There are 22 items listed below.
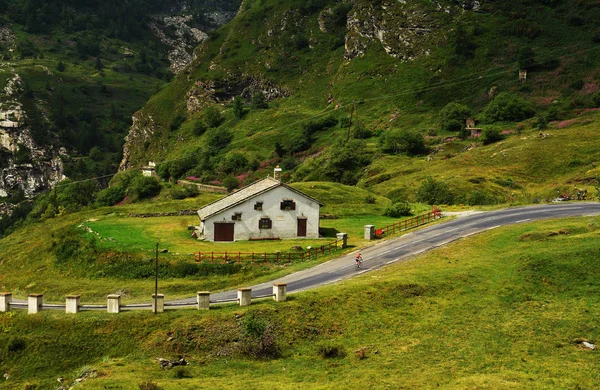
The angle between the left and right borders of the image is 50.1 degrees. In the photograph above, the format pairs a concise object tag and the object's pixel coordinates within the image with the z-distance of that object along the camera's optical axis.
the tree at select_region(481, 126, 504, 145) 114.31
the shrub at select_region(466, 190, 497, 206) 83.62
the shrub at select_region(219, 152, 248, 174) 137.88
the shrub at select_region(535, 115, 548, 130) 115.75
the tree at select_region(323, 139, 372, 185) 112.34
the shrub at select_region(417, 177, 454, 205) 85.56
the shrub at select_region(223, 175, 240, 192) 123.87
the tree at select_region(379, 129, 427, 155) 119.06
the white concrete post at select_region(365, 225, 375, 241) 62.78
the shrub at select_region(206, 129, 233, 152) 158.38
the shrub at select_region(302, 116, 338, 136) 145.75
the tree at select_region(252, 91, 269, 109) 178.25
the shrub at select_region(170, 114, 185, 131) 188.88
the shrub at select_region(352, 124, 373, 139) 133.50
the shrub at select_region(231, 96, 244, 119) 175.25
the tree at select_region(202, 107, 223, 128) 176.25
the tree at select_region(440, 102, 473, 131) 127.06
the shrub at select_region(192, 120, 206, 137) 177.00
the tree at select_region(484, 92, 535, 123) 126.06
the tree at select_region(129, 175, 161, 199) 122.33
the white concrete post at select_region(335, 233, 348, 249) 60.16
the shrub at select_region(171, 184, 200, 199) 103.94
